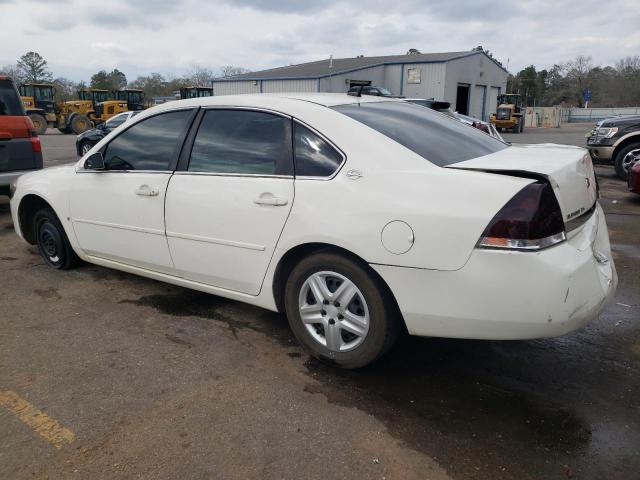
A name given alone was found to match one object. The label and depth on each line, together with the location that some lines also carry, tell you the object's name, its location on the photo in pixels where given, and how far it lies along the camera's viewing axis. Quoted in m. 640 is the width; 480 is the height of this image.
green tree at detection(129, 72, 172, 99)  75.78
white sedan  2.43
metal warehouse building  33.78
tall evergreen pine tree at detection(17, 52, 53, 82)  77.86
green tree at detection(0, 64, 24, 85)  68.79
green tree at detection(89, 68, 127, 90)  78.62
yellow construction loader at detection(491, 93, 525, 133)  37.19
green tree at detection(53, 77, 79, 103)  64.26
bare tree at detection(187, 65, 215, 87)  81.62
